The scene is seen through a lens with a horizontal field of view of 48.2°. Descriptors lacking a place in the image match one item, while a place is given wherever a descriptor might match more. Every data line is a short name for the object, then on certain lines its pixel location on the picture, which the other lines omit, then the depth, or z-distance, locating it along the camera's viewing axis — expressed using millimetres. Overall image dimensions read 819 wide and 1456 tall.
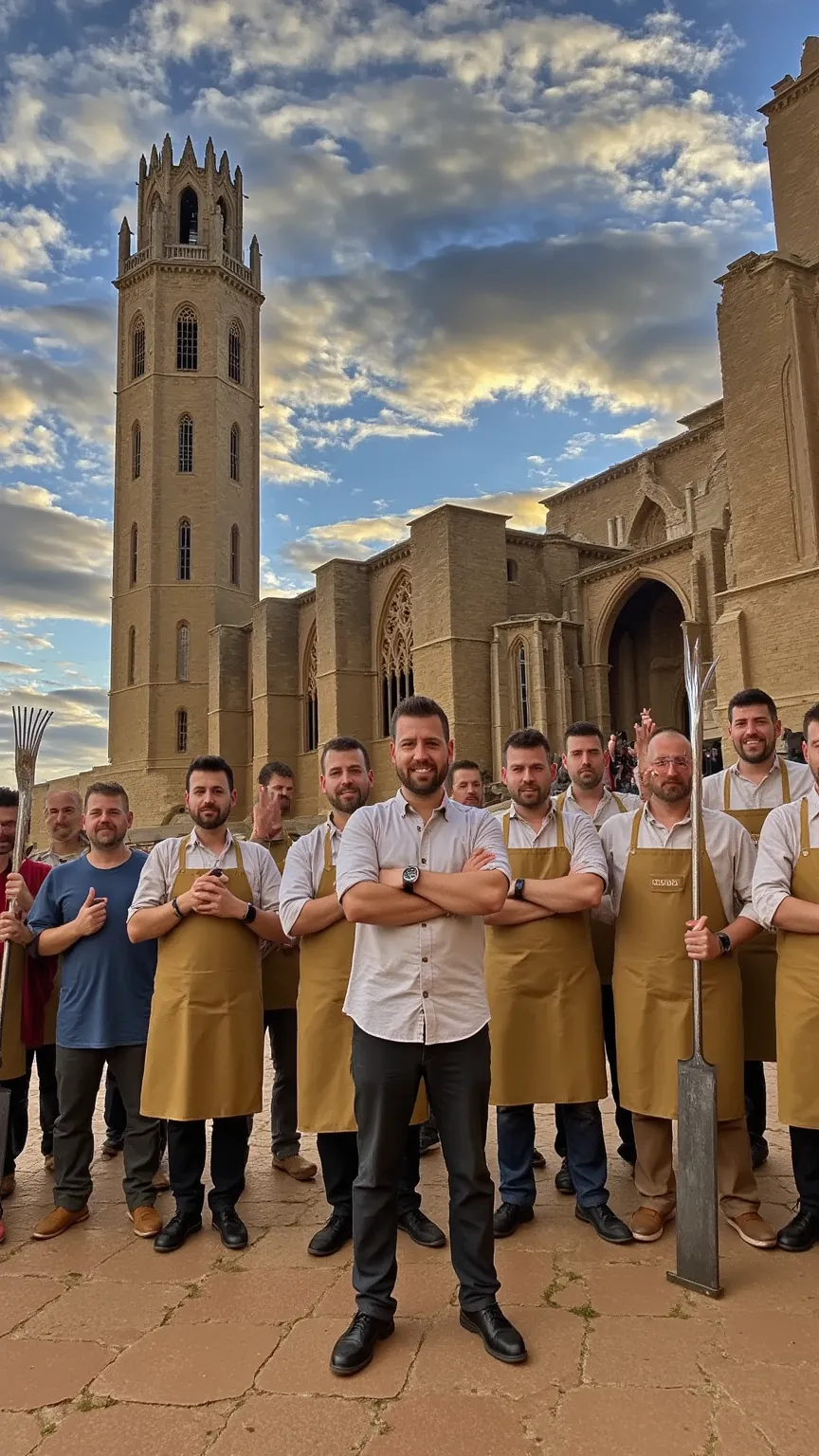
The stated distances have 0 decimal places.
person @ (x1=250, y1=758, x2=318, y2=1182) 4832
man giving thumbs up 4062
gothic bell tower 38500
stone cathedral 18609
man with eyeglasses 3607
